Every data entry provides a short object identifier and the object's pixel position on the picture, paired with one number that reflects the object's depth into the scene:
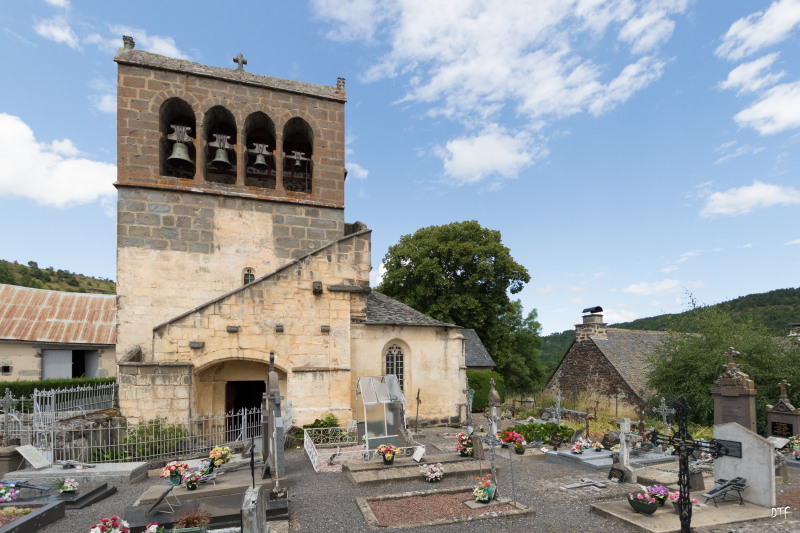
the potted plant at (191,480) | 8.31
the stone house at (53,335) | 19.36
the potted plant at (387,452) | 10.41
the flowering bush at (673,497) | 7.41
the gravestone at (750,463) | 7.64
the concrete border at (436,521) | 7.21
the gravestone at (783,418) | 12.48
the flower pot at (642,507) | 7.21
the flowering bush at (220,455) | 9.48
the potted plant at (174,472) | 8.22
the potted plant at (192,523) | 6.39
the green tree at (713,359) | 15.84
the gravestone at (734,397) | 10.73
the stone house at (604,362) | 22.47
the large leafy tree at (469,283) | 32.00
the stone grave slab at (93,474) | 9.30
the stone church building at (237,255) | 12.99
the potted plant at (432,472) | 9.52
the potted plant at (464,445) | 11.12
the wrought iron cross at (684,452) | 6.46
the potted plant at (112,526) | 6.23
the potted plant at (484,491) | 8.08
